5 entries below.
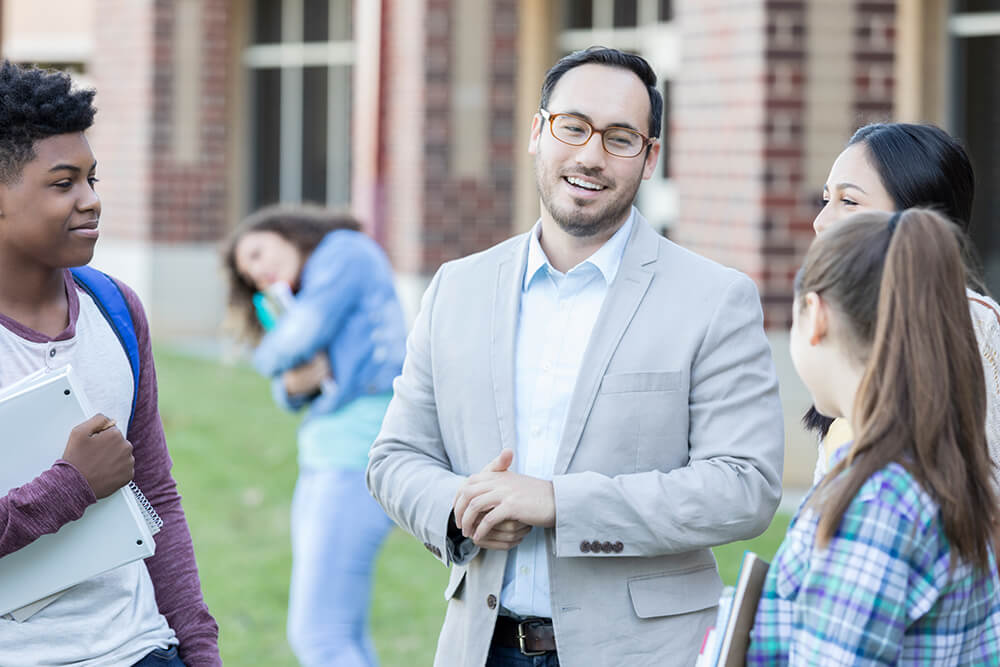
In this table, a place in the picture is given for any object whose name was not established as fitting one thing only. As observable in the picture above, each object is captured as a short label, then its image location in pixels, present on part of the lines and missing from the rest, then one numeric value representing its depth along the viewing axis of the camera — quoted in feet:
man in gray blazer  15.72
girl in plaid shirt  12.14
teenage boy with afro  14.87
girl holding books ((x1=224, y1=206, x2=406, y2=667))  27.77
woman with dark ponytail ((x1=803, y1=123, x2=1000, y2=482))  17.27
